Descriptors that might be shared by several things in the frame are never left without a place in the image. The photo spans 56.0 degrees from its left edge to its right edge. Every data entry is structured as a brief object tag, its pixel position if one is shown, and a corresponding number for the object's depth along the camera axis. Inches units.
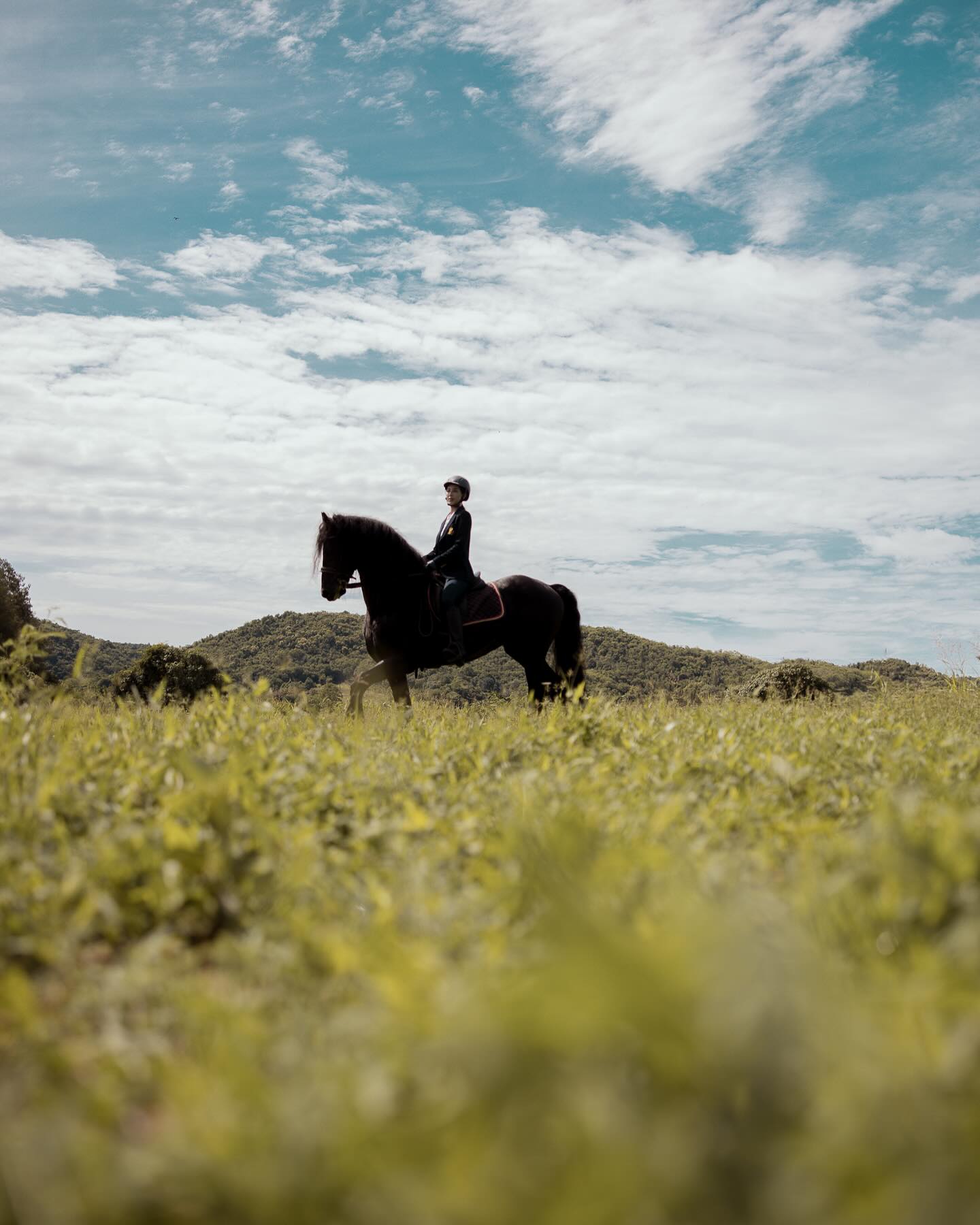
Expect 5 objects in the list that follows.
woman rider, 474.6
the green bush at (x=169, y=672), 983.0
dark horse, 450.0
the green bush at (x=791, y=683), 813.2
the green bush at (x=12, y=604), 1115.3
